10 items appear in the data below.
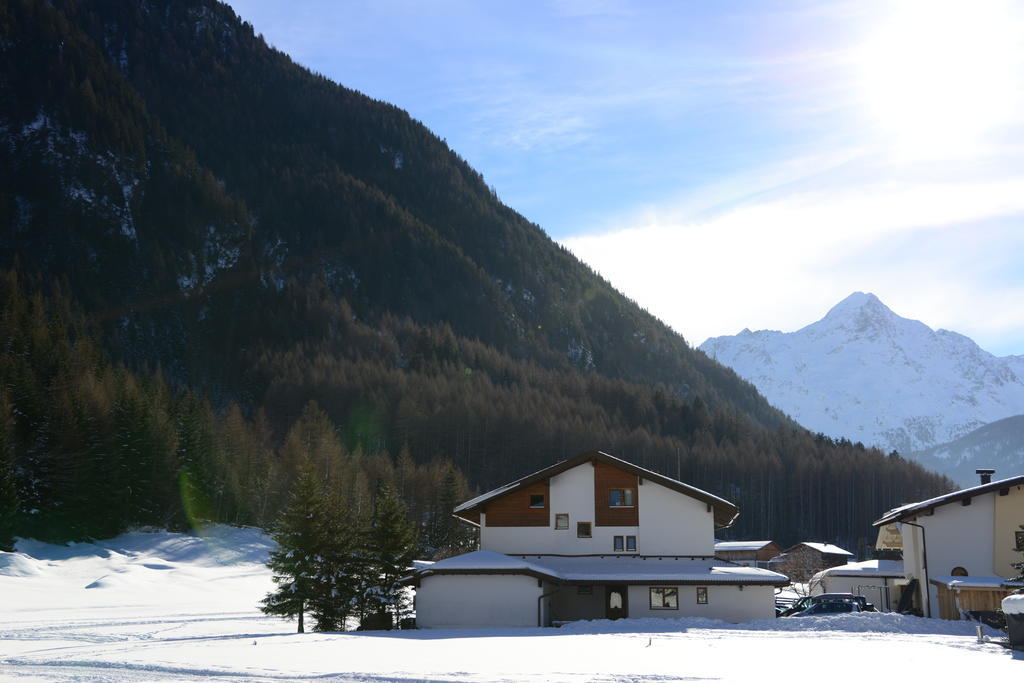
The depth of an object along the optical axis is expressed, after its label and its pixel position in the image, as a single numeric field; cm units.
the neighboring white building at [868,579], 5969
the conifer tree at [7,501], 6325
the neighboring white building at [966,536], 4572
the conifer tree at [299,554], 4066
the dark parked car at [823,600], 4772
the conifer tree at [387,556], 4306
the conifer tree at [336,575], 4122
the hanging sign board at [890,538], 6225
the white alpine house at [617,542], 4622
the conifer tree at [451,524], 9270
